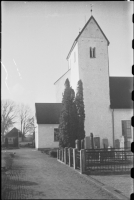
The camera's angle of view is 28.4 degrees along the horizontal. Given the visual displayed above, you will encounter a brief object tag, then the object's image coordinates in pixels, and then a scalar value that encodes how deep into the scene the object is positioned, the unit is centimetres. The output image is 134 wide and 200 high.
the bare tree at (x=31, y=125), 4109
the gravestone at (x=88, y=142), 2495
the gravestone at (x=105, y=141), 2679
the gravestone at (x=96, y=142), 2566
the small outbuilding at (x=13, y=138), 4759
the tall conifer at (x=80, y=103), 2496
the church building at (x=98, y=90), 2773
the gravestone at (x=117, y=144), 2396
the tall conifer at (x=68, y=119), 2105
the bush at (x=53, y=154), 2146
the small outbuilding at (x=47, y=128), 3206
